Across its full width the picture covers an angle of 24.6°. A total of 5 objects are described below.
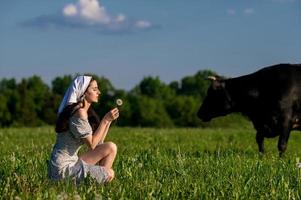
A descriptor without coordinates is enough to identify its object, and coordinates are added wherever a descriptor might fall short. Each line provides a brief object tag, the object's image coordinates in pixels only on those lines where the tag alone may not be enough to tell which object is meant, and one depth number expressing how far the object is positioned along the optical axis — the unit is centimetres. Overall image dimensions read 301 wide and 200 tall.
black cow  1614
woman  791
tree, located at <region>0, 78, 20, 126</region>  9819
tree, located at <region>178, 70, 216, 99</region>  12044
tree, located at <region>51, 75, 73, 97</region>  11188
